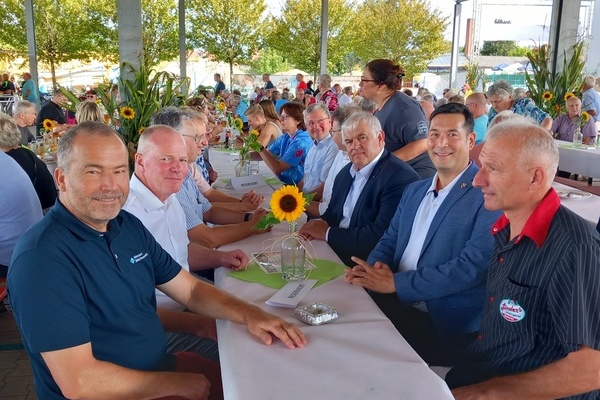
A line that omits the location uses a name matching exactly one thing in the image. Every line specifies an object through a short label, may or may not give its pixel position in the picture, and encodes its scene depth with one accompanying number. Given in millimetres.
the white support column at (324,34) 13414
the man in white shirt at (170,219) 2268
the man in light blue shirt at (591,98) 8469
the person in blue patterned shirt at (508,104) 6492
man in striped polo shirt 1504
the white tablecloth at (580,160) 6109
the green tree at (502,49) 51856
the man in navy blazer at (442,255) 2158
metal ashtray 1705
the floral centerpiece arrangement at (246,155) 4953
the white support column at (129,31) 6992
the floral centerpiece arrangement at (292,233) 2141
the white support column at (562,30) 10226
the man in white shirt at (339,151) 4227
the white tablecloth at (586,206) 3440
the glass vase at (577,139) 6609
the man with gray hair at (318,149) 4719
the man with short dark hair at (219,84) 16228
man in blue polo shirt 1438
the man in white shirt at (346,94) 11151
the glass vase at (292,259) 2133
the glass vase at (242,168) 5043
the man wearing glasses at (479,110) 6449
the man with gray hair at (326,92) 11194
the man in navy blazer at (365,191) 2855
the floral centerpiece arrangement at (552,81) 8930
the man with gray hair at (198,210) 2789
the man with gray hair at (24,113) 6938
